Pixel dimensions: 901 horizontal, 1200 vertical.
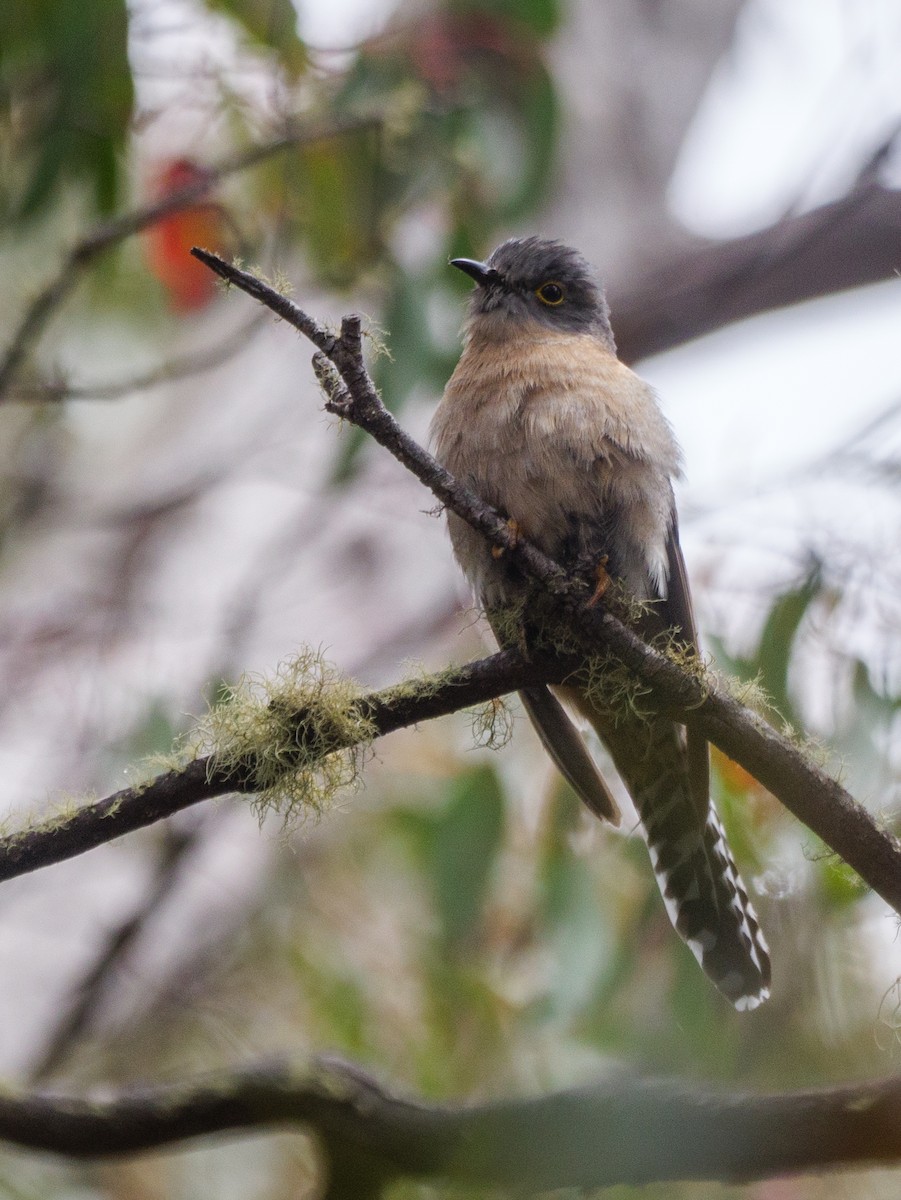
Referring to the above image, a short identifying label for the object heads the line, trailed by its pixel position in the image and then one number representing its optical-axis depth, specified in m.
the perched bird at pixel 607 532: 7.07
